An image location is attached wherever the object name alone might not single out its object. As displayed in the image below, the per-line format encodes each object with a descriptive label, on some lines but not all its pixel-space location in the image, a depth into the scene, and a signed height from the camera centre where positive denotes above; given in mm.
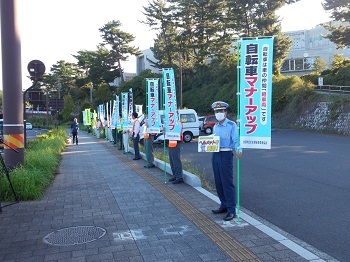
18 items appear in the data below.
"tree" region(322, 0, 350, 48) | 29484 +7529
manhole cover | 4871 -1681
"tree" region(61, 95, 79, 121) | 55906 +771
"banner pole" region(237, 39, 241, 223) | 5523 +240
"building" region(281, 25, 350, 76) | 54469 +8934
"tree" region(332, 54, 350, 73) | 34219 +4607
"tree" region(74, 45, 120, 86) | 59125 +7771
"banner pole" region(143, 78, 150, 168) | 11083 -830
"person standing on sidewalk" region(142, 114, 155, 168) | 11086 -1020
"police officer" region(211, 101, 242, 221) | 5652 -688
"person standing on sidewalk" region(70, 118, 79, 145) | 23017 -969
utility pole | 8211 +753
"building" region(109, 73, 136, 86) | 67738 +6922
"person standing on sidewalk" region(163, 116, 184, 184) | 8492 -1102
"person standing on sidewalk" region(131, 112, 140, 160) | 12789 -678
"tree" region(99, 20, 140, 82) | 56866 +11486
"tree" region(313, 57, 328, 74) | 44750 +5670
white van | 22406 -673
